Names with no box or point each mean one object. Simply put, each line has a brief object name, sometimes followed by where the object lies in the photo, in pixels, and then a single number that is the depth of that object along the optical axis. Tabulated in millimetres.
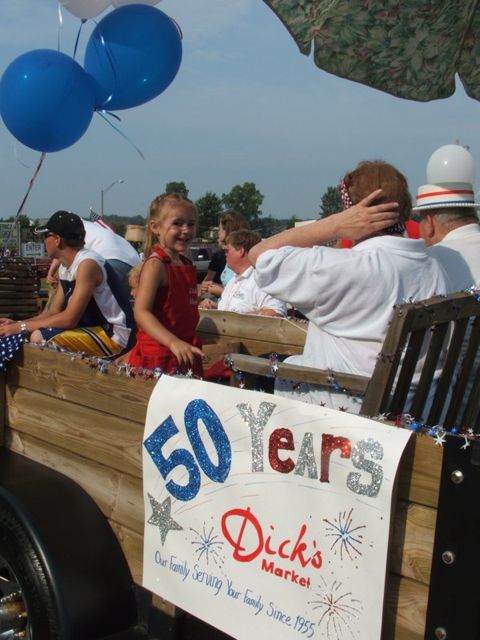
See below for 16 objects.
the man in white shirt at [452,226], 2771
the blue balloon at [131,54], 4180
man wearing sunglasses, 3473
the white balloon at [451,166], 2967
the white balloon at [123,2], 4277
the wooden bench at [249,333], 4160
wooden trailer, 1376
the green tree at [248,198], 70688
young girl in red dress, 3057
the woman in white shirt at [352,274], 2098
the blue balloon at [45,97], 4078
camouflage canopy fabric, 2707
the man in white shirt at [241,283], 5211
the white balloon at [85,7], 4066
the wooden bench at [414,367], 1740
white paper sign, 1474
